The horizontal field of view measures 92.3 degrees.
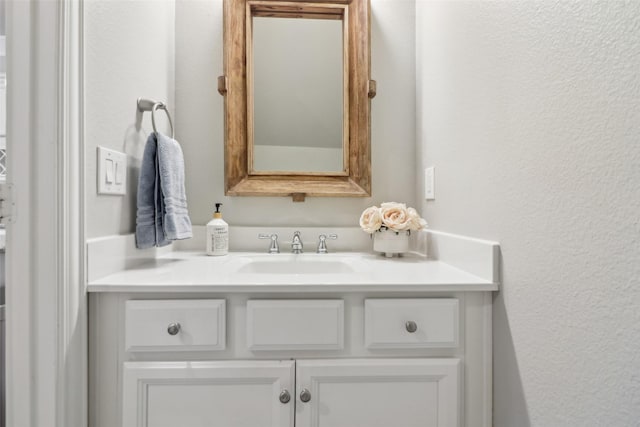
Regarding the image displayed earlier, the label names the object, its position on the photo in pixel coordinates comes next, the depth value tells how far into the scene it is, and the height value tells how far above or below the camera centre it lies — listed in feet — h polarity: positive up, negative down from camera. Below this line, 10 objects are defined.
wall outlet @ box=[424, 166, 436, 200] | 3.58 +0.31
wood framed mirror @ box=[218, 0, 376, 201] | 3.89 +1.40
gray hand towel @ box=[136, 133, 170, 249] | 2.96 +0.06
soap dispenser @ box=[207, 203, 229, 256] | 3.61 -0.33
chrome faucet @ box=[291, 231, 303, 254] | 3.82 -0.44
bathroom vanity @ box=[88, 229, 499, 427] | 2.24 -1.07
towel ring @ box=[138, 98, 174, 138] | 3.06 +1.06
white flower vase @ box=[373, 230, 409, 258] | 3.52 -0.36
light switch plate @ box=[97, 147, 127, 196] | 2.49 +0.31
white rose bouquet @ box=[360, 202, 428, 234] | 3.42 -0.11
